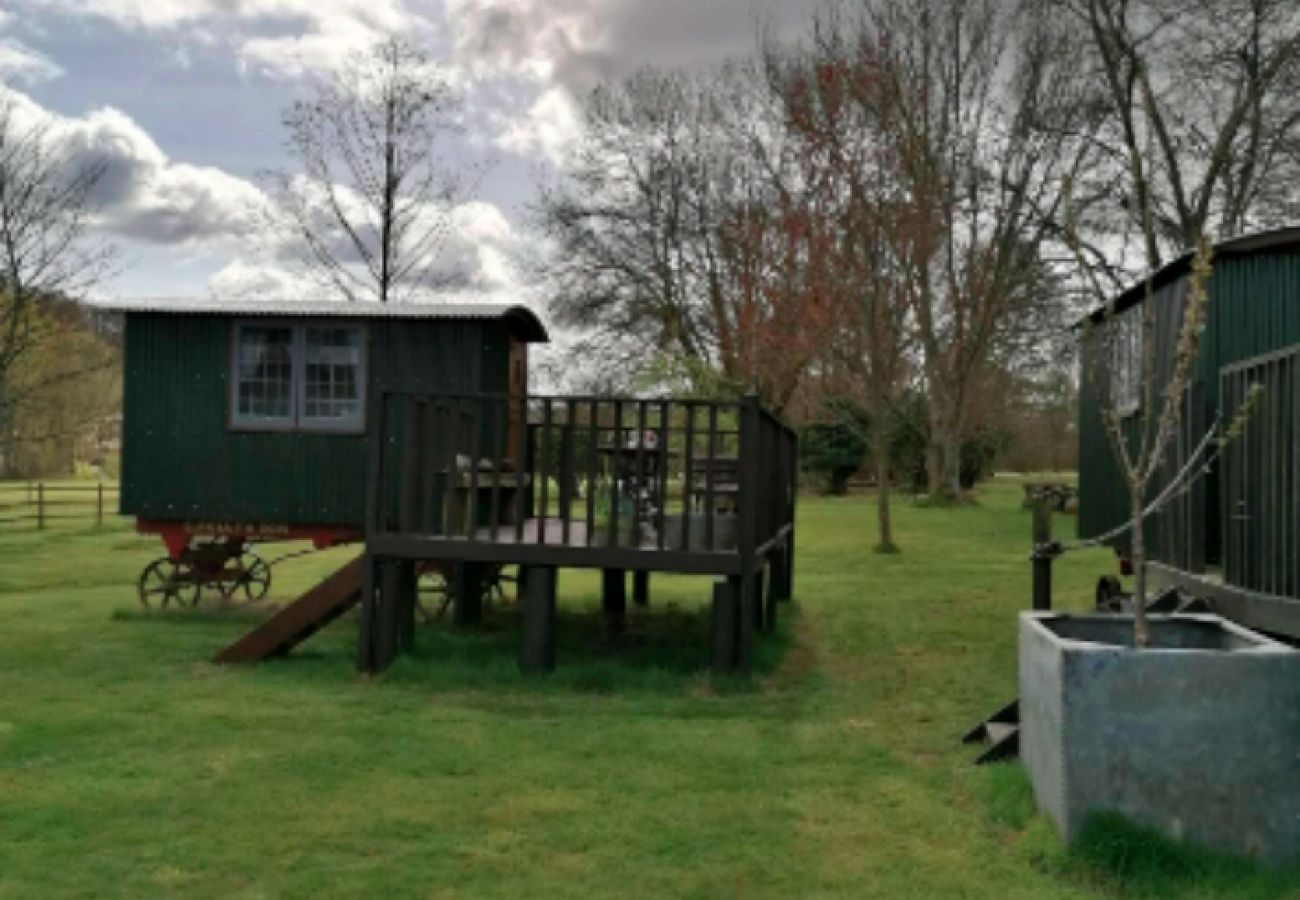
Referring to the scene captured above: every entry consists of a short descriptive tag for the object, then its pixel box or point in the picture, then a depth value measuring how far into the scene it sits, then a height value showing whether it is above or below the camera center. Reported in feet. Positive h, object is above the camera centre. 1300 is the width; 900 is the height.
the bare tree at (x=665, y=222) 117.91 +25.37
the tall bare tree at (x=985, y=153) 92.94 +24.95
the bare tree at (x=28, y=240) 79.05 +14.58
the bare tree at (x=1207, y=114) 76.02 +23.37
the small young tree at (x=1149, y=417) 16.51 +0.93
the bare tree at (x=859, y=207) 71.51 +15.95
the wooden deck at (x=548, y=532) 28.89 -1.29
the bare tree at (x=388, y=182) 91.97 +21.32
